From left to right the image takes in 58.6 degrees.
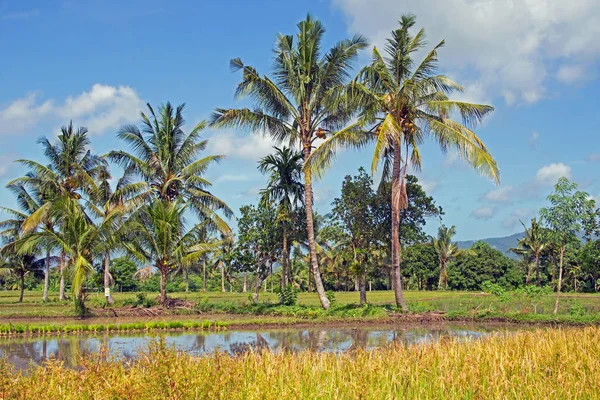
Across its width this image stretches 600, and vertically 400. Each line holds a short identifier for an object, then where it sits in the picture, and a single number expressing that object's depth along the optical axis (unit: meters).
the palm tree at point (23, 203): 28.91
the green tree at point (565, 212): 20.16
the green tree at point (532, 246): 45.48
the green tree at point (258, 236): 26.30
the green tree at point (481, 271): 47.78
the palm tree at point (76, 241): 20.88
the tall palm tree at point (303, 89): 21.25
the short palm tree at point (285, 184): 26.25
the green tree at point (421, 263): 49.88
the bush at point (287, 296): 22.91
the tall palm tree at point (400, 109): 19.69
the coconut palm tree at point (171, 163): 25.45
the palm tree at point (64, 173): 27.38
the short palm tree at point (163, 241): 22.97
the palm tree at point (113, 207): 23.12
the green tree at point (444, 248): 50.66
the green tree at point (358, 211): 24.56
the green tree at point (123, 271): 47.34
